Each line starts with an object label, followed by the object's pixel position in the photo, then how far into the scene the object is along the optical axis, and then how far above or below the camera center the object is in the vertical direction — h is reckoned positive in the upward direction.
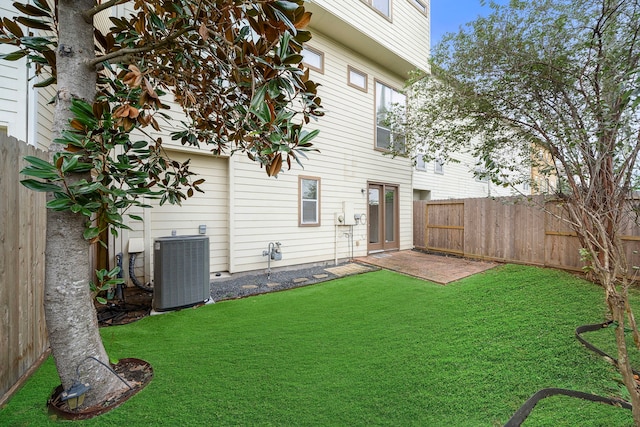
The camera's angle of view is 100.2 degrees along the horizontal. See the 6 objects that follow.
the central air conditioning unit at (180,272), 3.64 -0.81
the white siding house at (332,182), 5.28 +0.80
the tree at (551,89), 3.21 +2.03
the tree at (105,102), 1.48 +0.70
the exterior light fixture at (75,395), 1.76 -1.20
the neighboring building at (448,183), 10.32 +1.45
